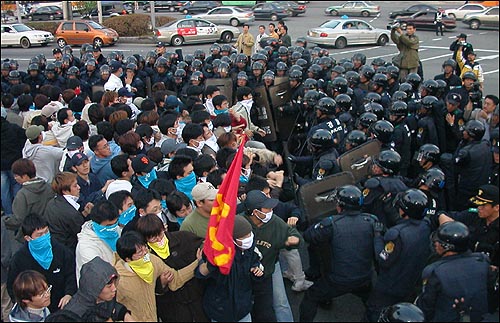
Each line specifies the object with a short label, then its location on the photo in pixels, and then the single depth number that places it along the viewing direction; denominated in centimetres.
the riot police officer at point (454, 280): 407
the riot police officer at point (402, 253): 456
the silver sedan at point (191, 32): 2539
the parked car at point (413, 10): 3106
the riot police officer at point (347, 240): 468
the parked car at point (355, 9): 3575
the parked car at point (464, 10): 3127
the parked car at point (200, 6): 3828
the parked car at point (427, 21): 2931
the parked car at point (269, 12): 3506
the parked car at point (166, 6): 4128
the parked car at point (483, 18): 2978
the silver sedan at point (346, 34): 2466
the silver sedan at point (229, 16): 3167
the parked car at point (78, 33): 2544
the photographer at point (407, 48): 1276
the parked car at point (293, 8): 3759
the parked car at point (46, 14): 3897
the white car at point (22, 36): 2668
